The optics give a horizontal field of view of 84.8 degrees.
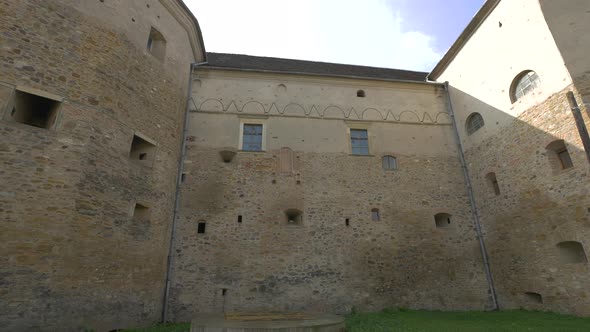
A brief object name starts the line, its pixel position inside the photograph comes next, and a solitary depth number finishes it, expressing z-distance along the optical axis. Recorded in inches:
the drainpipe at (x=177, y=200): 365.6
